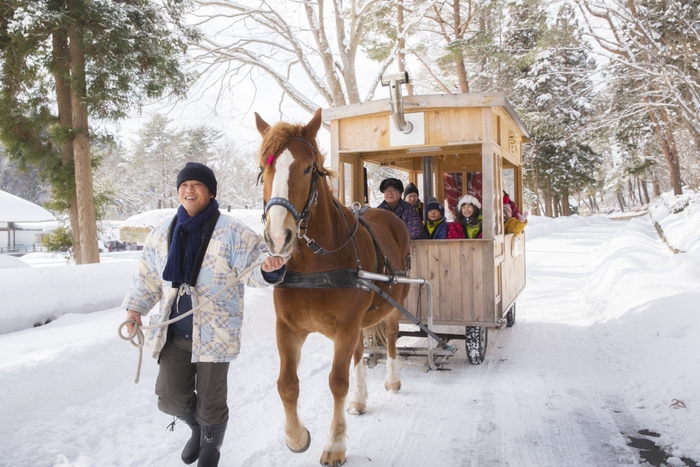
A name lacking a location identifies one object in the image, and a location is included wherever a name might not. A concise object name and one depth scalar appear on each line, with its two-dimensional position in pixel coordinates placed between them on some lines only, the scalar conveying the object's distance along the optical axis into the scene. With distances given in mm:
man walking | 2727
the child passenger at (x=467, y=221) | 5594
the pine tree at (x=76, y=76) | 8211
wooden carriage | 5223
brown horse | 2676
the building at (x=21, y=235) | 29516
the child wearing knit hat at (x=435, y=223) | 5668
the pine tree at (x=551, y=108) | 12609
